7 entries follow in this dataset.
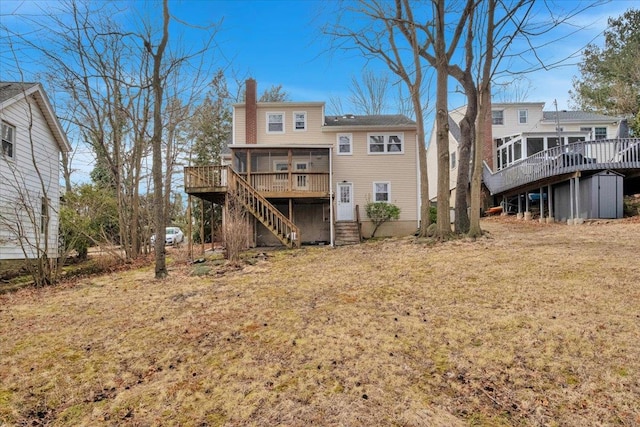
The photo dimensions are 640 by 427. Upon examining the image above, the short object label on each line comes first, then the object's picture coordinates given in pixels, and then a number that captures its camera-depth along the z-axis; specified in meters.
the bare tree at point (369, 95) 29.08
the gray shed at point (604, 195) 14.88
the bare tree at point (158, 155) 9.30
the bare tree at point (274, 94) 32.62
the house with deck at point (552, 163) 15.03
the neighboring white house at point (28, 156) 11.58
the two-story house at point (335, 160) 19.05
